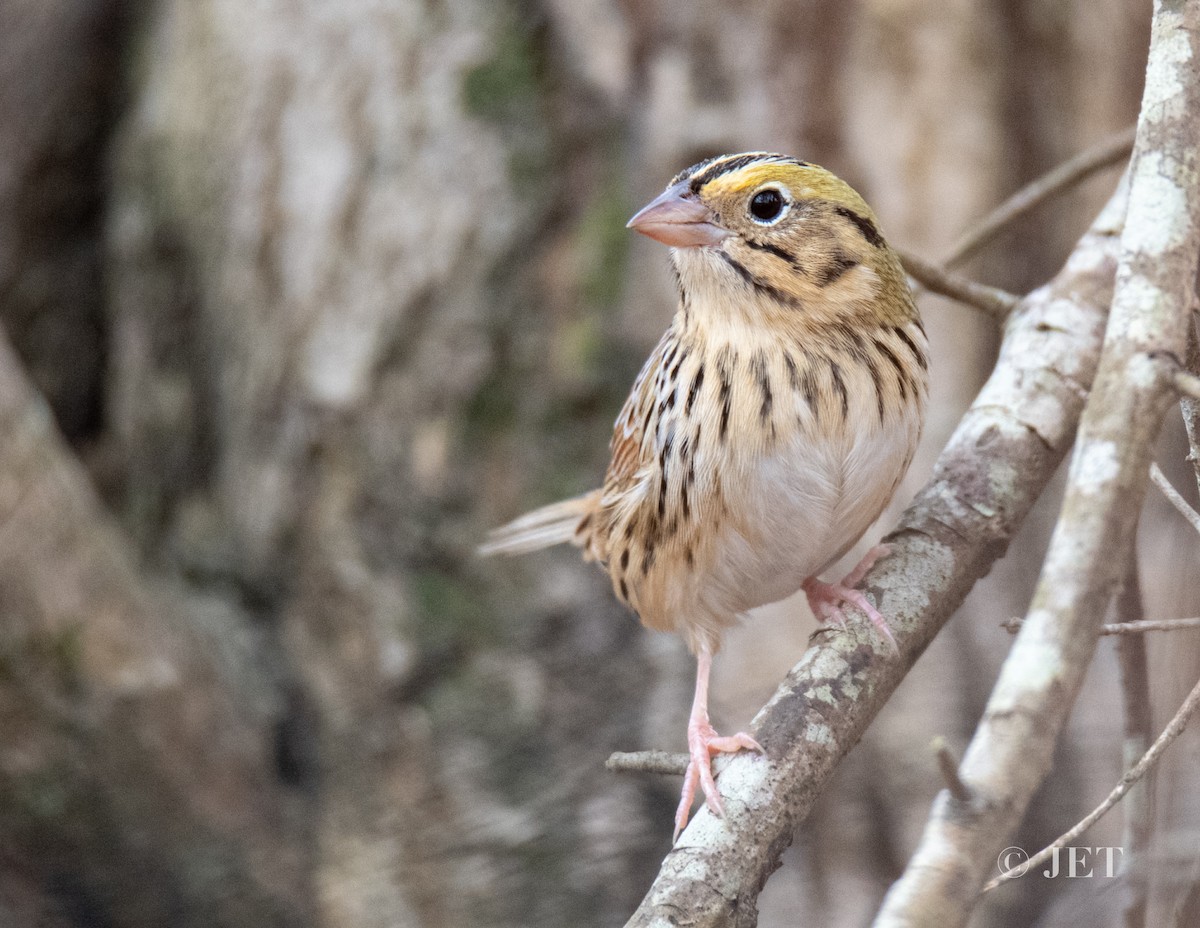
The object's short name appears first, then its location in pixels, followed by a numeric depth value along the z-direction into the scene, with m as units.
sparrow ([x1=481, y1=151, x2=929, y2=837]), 2.85
